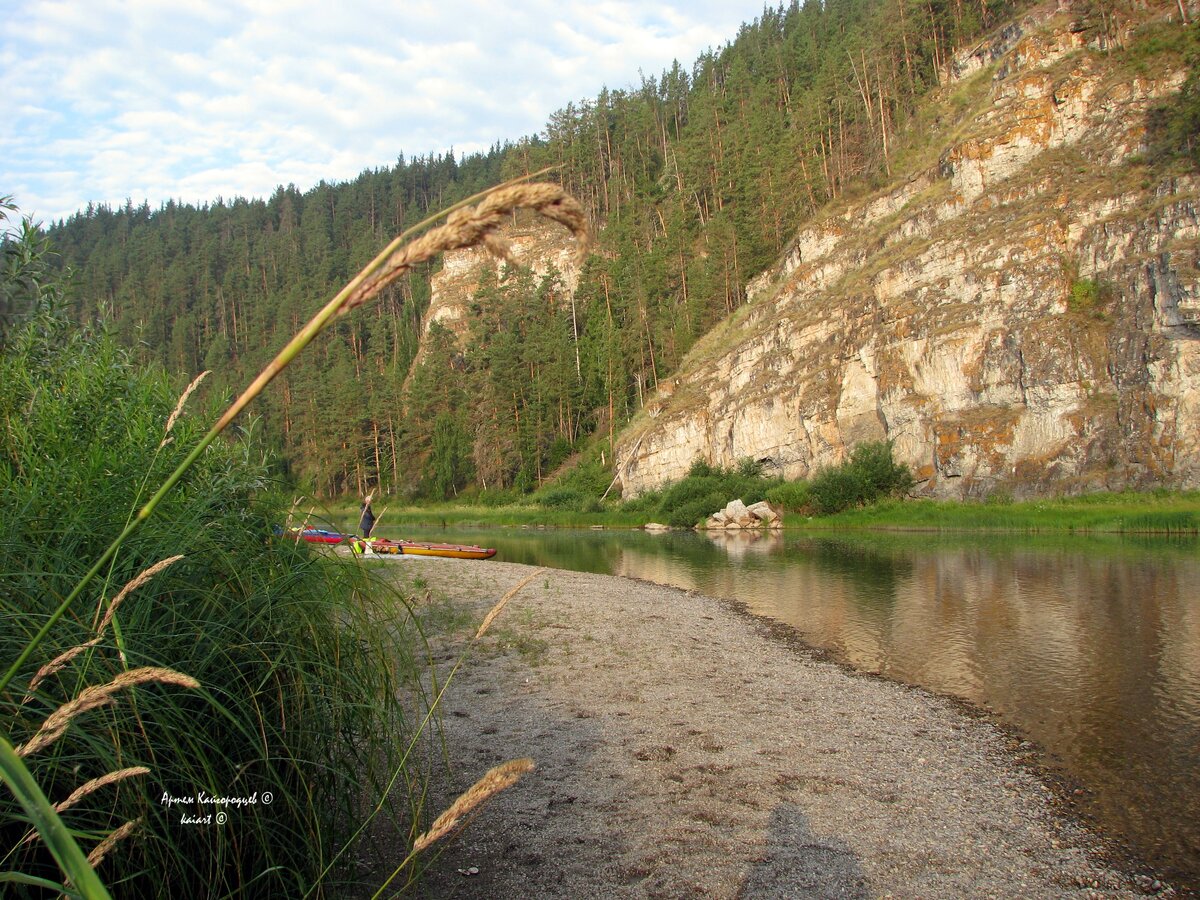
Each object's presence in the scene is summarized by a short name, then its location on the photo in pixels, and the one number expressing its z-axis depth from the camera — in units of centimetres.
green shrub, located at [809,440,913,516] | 3697
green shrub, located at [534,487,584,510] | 5523
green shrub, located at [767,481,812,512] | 3941
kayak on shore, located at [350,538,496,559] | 2784
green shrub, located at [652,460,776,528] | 4242
